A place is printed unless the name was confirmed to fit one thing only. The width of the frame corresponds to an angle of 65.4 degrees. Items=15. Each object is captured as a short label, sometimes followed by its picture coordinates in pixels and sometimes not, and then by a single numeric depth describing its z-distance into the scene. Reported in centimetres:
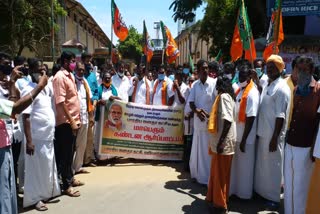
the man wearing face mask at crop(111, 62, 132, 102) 536
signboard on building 1084
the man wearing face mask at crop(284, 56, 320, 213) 275
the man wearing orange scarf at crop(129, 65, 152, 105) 536
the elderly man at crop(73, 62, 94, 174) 399
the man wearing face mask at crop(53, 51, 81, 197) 345
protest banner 490
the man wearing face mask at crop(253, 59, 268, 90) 465
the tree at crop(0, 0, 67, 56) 1102
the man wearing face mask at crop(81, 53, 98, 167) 468
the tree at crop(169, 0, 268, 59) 1386
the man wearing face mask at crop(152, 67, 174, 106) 518
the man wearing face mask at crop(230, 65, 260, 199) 332
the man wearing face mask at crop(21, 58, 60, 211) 316
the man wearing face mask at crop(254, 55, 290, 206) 315
